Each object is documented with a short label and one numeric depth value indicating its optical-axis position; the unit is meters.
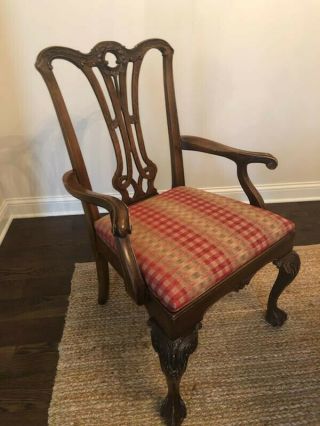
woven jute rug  0.97
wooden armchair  0.79
